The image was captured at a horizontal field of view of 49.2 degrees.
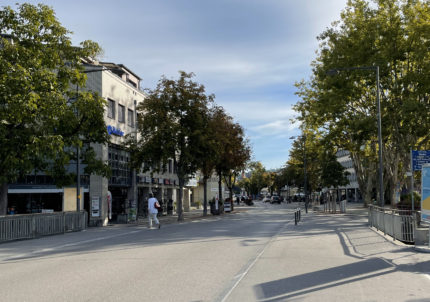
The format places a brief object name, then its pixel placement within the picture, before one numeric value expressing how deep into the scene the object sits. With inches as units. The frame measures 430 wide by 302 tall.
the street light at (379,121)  976.9
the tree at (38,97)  680.4
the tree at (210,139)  1248.8
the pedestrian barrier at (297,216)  1004.6
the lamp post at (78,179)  902.6
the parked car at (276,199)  3776.3
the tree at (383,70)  1047.6
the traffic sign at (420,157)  690.2
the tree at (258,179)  5531.5
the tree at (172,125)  1221.7
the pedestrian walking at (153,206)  910.6
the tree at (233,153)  1707.7
